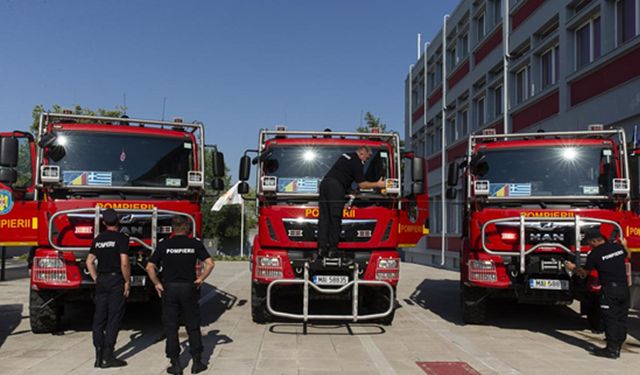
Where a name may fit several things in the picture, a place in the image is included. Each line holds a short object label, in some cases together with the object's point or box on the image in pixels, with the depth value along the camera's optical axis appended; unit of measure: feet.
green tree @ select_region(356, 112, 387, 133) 113.80
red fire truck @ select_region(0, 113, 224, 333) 26.18
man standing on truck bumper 28.37
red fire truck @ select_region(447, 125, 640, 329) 28.37
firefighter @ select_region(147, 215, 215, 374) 20.59
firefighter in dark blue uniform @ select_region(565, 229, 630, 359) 24.63
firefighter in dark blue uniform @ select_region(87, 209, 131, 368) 21.79
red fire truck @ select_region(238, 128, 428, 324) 28.63
